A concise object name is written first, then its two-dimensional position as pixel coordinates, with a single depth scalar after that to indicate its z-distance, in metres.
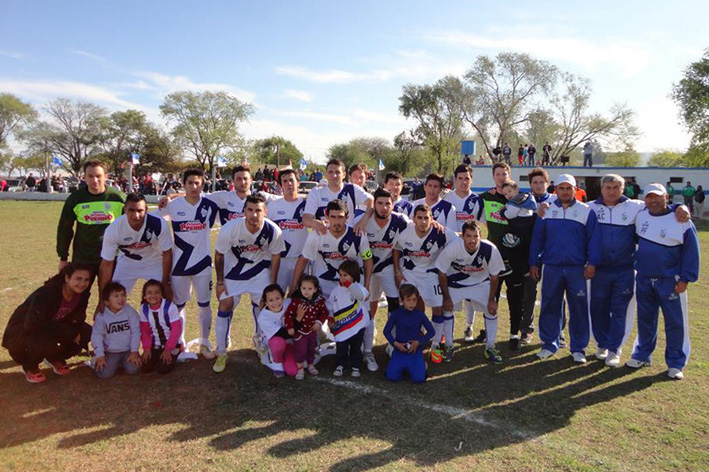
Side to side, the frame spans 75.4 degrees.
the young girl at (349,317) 4.78
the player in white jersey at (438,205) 5.74
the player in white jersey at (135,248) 4.69
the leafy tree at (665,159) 72.38
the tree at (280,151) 92.06
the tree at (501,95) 45.66
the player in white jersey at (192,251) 5.16
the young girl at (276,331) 4.64
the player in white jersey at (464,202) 5.89
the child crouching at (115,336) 4.54
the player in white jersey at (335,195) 5.51
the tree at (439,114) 49.62
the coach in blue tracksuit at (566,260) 5.00
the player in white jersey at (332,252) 4.96
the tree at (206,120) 53.53
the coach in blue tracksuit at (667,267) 4.66
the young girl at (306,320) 4.70
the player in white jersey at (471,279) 5.09
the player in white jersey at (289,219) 5.50
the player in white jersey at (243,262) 4.88
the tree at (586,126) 44.62
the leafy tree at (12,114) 54.95
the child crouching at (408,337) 4.59
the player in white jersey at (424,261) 5.16
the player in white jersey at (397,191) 6.18
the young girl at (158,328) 4.64
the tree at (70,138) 58.66
